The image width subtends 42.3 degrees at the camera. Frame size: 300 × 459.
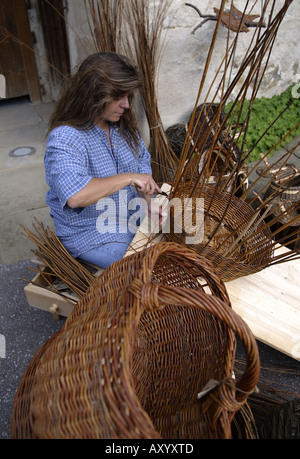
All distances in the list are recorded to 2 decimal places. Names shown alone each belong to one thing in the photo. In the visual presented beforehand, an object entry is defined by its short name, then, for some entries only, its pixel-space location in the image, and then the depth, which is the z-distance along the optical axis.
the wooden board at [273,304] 1.29
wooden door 3.40
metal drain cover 3.14
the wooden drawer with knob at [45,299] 1.62
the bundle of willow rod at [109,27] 2.09
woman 1.43
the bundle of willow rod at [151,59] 2.18
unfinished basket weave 1.28
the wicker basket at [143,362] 0.74
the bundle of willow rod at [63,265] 1.50
